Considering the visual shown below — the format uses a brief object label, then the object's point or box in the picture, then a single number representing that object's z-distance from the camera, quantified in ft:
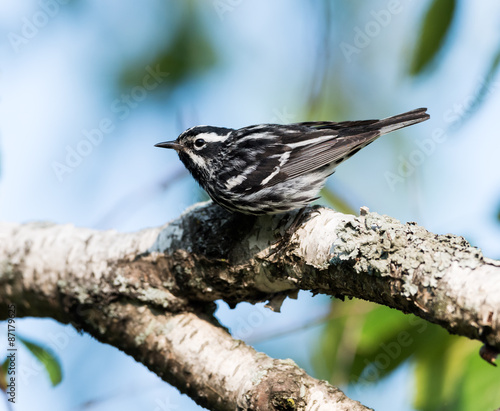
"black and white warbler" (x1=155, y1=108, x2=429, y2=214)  23.66
